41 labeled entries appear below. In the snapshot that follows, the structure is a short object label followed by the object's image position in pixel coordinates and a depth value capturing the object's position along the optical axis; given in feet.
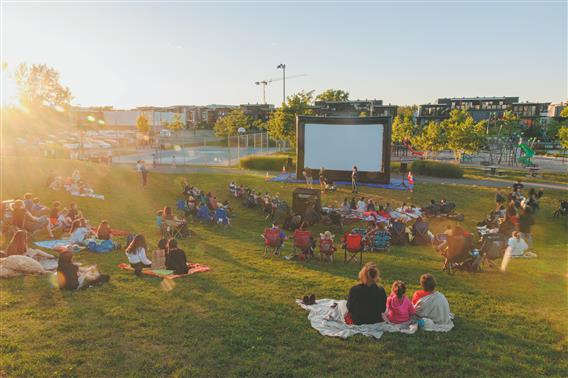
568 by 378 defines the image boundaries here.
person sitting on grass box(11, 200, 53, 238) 40.93
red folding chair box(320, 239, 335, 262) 37.68
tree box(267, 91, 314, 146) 147.02
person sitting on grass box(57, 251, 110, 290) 27.02
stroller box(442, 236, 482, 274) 34.58
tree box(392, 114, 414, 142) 184.24
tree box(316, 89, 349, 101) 287.48
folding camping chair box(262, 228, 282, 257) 40.29
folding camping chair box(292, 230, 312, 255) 38.98
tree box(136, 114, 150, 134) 255.70
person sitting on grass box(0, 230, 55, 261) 31.96
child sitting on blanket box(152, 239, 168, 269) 32.19
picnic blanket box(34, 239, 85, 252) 37.65
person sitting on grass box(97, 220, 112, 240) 39.24
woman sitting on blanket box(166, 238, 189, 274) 31.63
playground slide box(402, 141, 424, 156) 176.25
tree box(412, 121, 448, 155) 150.64
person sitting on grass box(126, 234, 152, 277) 31.09
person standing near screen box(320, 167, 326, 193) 79.66
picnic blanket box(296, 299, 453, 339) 21.61
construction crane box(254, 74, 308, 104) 369.79
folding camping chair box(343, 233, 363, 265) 38.11
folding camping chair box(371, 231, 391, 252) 43.49
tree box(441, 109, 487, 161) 135.13
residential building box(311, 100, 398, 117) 275.78
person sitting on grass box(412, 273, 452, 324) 22.63
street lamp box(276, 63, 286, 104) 235.95
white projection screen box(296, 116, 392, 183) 88.38
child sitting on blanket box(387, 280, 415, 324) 22.36
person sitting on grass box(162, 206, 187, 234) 45.78
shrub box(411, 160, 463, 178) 99.09
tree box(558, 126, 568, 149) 123.04
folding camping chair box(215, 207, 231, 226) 55.31
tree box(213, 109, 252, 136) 218.18
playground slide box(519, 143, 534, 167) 130.85
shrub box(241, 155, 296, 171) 108.78
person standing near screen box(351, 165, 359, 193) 78.01
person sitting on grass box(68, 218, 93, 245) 39.50
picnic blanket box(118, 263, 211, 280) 30.92
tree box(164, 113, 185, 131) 289.94
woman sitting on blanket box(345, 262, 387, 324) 22.48
